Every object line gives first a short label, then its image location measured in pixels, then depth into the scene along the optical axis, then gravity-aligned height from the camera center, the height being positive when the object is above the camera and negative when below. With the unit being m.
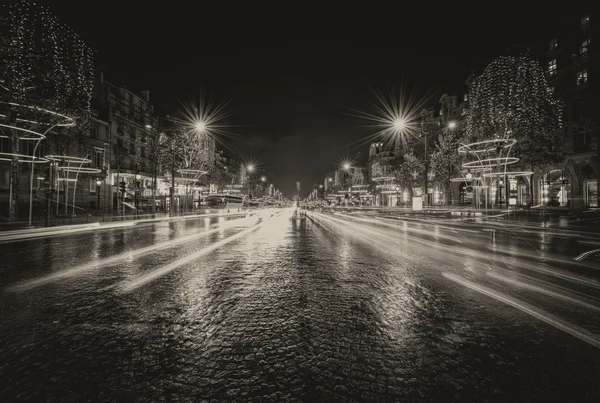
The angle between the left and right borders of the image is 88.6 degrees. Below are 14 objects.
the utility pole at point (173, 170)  28.48 +3.48
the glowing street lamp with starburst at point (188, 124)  47.40 +13.05
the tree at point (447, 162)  42.83 +6.54
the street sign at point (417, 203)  27.47 +0.39
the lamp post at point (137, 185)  48.55 +3.52
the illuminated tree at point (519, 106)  26.95 +9.20
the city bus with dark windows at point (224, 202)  53.34 +0.87
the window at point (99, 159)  43.38 +6.74
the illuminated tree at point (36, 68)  16.47 +8.35
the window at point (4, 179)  29.95 +2.68
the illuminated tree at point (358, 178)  97.05 +9.51
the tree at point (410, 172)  51.34 +6.12
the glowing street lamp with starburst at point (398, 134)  32.87 +19.64
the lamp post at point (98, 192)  37.36 +1.93
